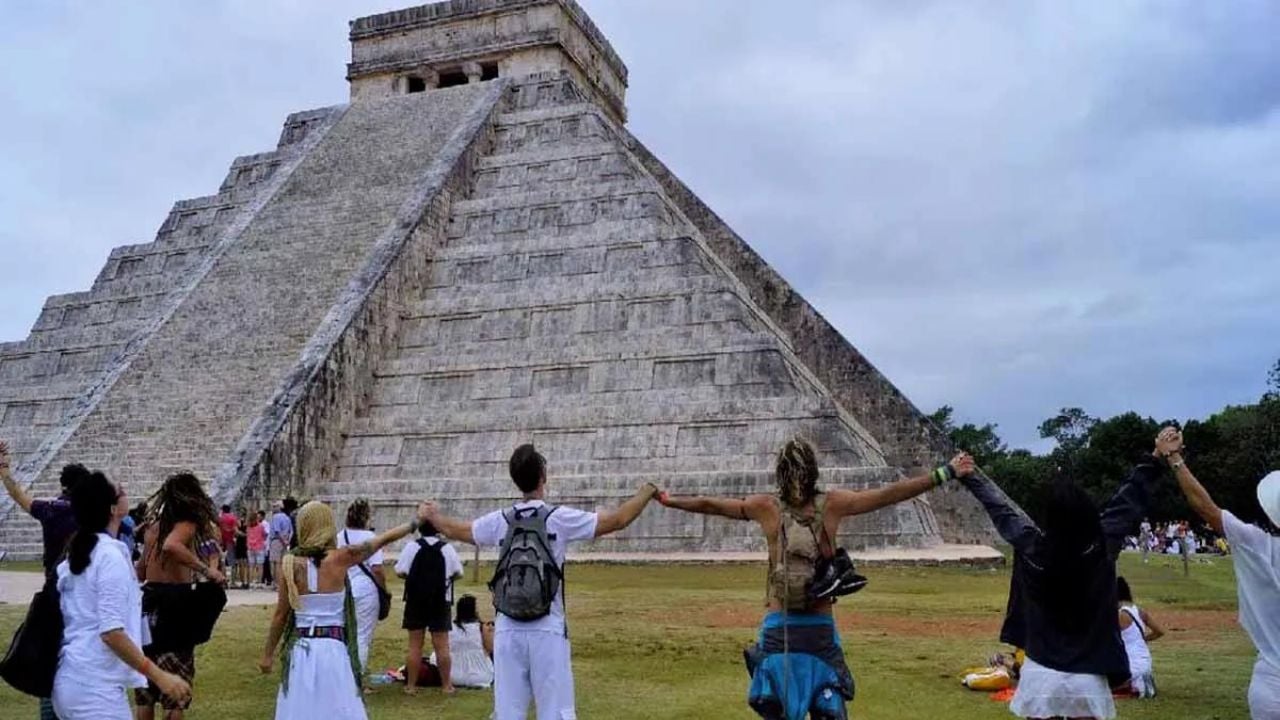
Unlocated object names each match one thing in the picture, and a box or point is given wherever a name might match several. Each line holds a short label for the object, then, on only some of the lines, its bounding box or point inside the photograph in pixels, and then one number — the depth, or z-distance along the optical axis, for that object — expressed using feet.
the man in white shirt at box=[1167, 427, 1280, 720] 13.57
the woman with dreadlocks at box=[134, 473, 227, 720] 18.84
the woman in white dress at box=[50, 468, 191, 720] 13.42
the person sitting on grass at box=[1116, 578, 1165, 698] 24.07
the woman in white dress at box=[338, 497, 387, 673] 23.40
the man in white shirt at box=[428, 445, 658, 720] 15.33
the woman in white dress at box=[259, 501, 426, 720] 15.99
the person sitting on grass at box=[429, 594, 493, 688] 26.48
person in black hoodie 14.25
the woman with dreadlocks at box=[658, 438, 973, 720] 14.25
